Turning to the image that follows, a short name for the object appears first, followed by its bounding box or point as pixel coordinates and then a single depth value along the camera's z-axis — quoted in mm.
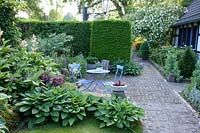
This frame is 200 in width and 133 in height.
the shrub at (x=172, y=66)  8959
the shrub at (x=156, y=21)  14956
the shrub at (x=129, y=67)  10157
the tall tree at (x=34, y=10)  23528
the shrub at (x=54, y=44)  9429
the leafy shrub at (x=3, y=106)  3841
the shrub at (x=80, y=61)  8881
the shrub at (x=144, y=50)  16268
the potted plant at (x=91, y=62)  10085
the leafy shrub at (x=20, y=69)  4615
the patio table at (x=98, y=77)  7137
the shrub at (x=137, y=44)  21050
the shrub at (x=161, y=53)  10415
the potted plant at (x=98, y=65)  9621
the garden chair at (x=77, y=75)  6400
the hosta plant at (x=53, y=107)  4299
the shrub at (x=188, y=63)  9019
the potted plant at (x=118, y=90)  5193
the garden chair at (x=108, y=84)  5967
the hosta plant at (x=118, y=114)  4269
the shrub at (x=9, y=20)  6430
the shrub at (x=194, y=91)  5846
